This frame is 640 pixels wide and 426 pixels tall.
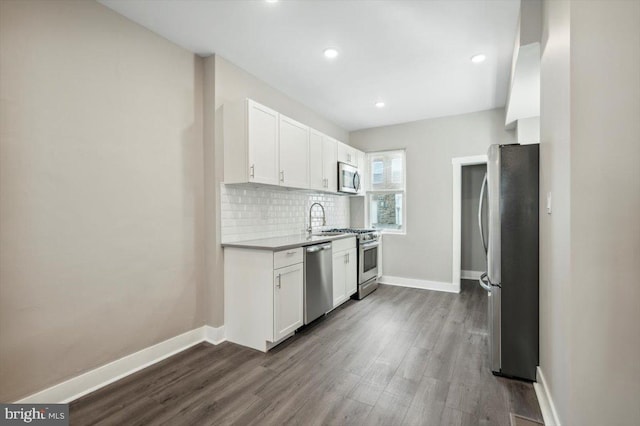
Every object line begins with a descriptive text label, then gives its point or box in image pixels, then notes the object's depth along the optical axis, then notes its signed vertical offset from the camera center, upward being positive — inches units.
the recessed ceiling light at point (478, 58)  115.3 +61.1
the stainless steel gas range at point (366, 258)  168.7 -29.0
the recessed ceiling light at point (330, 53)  110.5 +61.6
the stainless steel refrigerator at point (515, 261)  86.4 -15.8
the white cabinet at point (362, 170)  204.1 +29.4
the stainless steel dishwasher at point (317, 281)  121.4 -31.1
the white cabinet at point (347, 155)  177.6 +36.0
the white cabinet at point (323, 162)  148.3 +26.6
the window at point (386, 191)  203.6 +13.9
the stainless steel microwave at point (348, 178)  174.7 +20.4
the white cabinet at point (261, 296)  105.3 -32.0
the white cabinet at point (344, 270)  145.6 -31.7
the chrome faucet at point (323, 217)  158.0 -4.4
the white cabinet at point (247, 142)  109.6 +26.8
